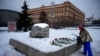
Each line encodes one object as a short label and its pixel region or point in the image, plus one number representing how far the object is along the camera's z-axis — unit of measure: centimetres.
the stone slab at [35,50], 256
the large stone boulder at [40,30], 410
